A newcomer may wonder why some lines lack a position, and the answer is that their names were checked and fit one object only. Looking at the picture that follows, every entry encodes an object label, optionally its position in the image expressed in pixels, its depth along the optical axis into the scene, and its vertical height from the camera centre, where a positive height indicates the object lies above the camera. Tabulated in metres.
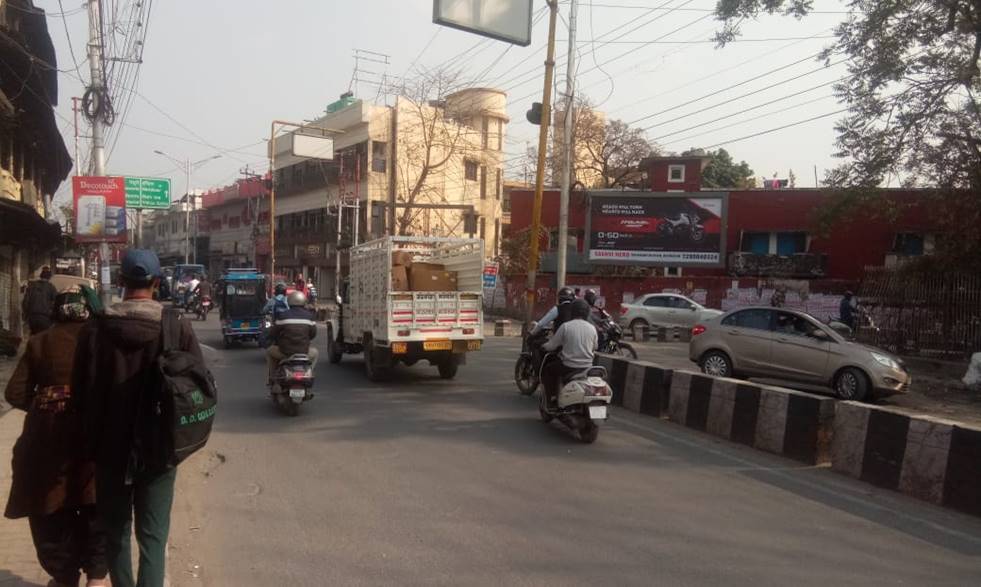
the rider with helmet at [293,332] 10.18 -1.26
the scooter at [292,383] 9.97 -1.91
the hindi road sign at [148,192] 31.36 +1.57
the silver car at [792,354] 12.52 -1.51
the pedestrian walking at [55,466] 3.76 -1.20
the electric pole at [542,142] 16.84 +2.50
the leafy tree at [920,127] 16.14 +3.45
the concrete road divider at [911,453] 6.29 -1.61
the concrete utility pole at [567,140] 19.11 +2.88
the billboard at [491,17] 10.38 +3.30
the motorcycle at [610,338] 13.62 -1.46
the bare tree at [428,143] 40.31 +5.79
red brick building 31.50 +0.90
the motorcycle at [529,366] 11.40 -1.78
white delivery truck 12.50 -0.96
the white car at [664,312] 25.89 -1.77
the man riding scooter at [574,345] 8.83 -1.06
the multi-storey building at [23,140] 15.60 +2.12
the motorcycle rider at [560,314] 9.97 -0.82
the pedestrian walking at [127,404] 3.38 -0.79
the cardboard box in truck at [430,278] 13.22 -0.56
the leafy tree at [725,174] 54.97 +6.60
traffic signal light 17.09 +3.13
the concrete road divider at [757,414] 7.89 -1.71
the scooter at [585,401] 8.41 -1.63
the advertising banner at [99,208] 19.39 +0.51
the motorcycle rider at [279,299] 14.45 -1.21
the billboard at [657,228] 32.47 +1.33
